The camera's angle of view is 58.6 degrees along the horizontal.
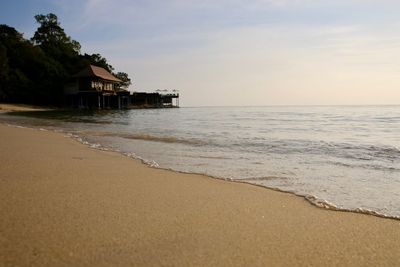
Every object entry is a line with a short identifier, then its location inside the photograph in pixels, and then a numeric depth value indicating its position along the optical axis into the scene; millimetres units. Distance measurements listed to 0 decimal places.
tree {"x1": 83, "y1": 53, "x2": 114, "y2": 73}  65938
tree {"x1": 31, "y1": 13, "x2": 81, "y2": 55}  74500
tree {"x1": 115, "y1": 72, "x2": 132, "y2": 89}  80156
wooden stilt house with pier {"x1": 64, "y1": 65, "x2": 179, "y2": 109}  52406
